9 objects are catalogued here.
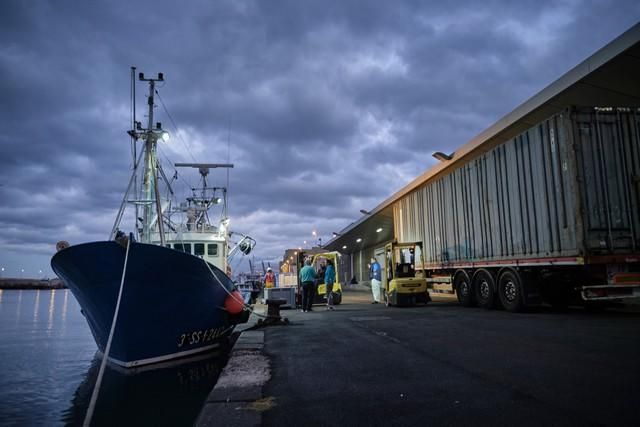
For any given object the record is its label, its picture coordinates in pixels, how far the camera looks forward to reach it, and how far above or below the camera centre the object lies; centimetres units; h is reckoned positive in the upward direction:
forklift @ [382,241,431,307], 1509 -66
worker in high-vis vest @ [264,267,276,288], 2223 -66
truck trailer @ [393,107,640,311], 962 +112
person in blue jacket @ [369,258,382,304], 1749 -63
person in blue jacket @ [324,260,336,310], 1569 -62
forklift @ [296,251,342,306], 1722 -99
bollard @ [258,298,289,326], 1091 -131
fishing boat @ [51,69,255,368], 786 -53
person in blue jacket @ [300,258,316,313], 1438 -70
